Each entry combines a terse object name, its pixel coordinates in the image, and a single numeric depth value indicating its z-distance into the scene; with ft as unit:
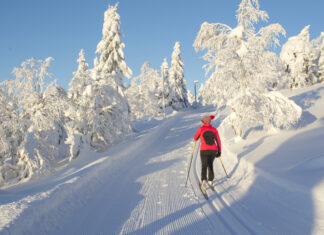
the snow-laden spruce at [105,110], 39.58
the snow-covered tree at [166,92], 147.54
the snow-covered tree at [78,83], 39.37
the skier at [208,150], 18.19
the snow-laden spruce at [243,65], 30.48
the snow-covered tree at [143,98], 132.13
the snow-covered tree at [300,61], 89.56
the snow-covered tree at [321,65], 91.71
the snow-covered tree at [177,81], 148.66
